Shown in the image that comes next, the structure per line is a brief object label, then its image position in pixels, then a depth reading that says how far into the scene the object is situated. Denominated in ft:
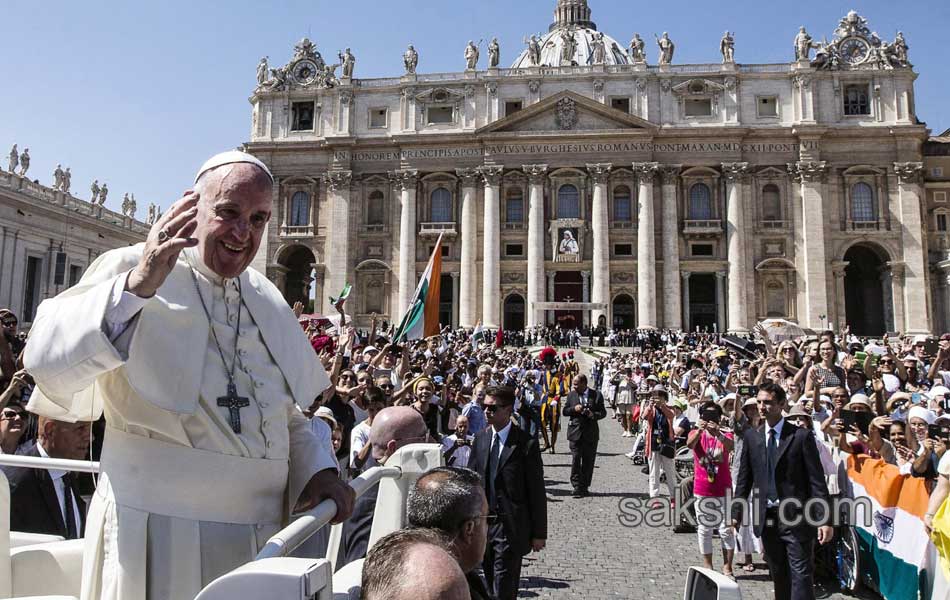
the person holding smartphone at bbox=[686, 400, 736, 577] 23.39
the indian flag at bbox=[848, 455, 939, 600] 17.26
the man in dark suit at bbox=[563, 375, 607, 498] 32.58
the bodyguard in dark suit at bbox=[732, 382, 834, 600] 17.31
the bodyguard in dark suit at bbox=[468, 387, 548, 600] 16.85
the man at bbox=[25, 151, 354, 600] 5.61
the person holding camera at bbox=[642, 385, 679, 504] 31.09
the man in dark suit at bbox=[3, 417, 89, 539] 11.08
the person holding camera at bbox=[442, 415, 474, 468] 20.51
